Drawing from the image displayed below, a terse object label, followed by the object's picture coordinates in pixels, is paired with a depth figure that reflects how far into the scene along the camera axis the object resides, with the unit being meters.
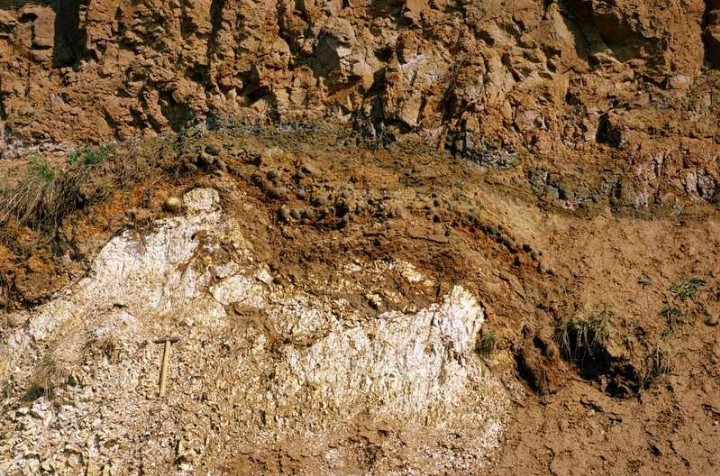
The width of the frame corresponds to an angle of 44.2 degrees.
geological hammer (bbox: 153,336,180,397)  8.73
